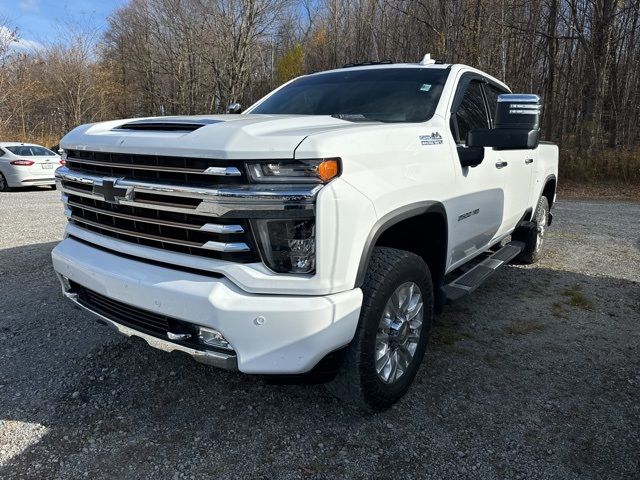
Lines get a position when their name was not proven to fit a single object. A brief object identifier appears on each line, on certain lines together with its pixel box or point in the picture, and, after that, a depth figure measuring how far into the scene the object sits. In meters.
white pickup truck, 2.05
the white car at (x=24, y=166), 12.55
